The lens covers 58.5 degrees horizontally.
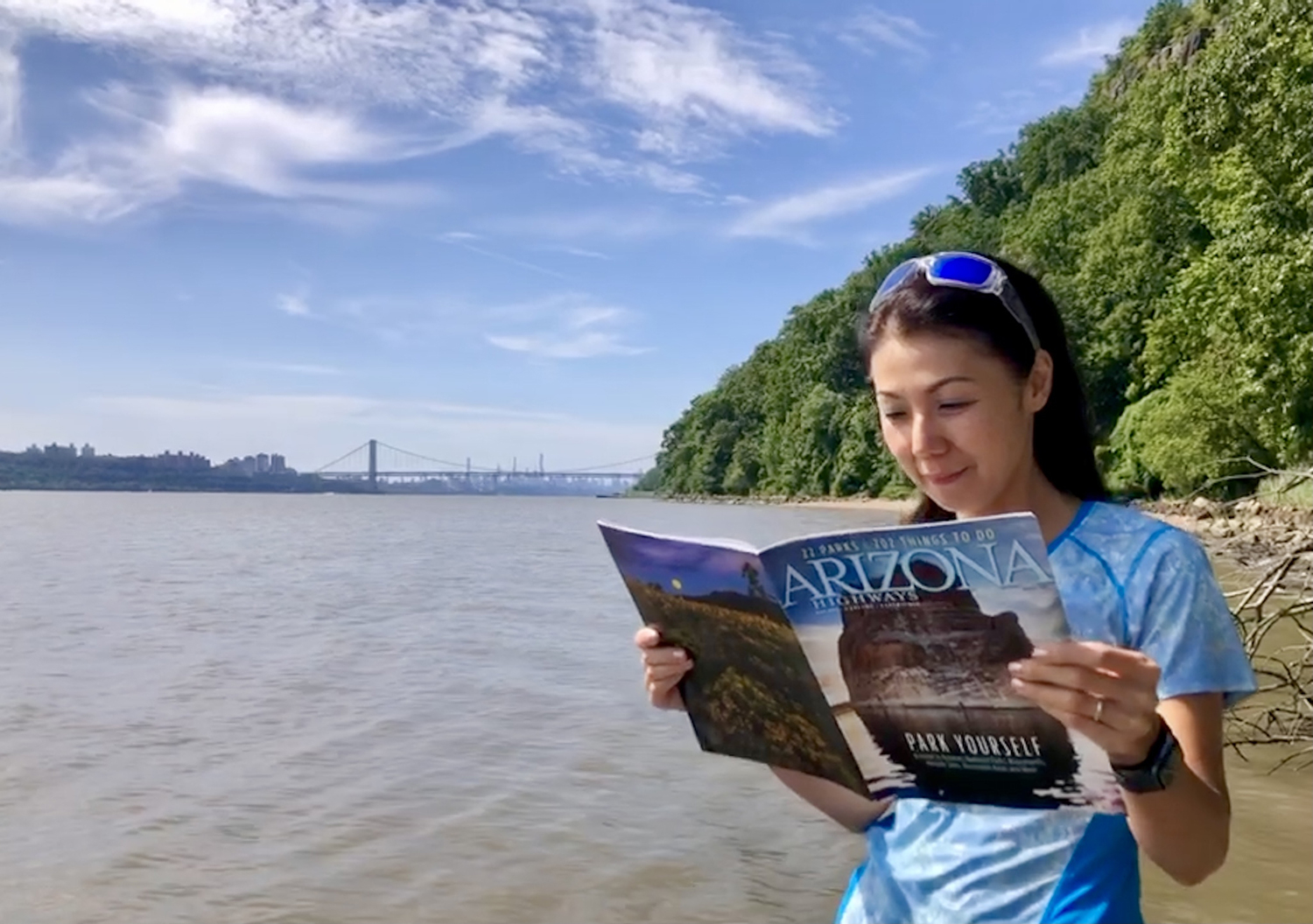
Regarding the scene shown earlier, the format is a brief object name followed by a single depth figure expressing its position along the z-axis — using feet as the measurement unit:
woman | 4.11
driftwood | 18.10
